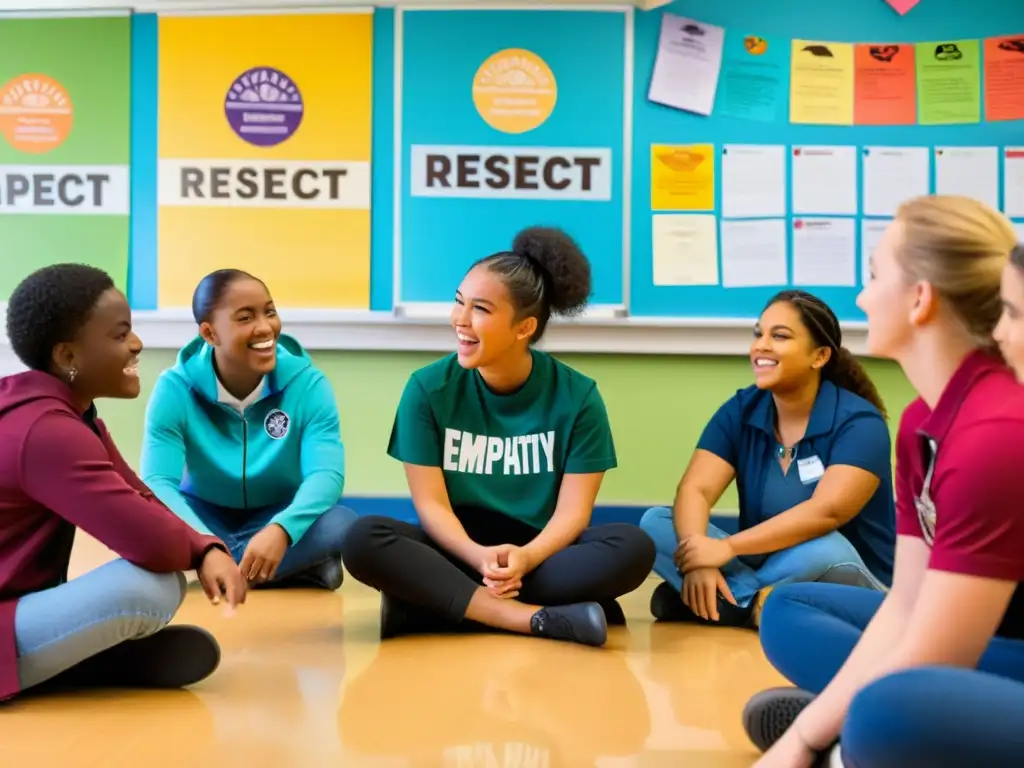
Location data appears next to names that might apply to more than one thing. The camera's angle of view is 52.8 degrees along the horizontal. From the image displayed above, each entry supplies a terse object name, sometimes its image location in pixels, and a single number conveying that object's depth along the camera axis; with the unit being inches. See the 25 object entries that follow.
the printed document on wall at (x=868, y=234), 117.7
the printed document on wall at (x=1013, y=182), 116.7
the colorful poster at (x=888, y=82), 117.0
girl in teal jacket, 92.8
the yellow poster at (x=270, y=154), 120.2
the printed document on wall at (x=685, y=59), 117.1
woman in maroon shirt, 35.7
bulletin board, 117.0
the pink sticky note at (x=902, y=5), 116.7
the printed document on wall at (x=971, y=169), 116.9
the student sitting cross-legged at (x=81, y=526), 57.8
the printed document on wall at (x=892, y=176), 117.2
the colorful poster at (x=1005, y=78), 116.1
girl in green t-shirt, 76.6
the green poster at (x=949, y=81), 116.5
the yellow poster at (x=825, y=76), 117.3
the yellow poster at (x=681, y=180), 118.0
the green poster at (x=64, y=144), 122.9
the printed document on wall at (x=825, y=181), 117.8
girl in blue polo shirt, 82.3
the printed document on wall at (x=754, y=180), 117.9
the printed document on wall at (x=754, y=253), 118.2
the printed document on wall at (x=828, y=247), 118.0
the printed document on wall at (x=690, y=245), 118.3
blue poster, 118.0
